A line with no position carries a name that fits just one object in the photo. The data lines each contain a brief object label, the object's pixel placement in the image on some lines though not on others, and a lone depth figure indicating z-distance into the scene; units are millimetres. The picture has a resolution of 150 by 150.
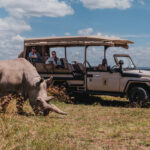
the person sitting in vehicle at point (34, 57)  12875
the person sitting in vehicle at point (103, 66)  11709
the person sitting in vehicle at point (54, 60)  12584
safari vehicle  11180
